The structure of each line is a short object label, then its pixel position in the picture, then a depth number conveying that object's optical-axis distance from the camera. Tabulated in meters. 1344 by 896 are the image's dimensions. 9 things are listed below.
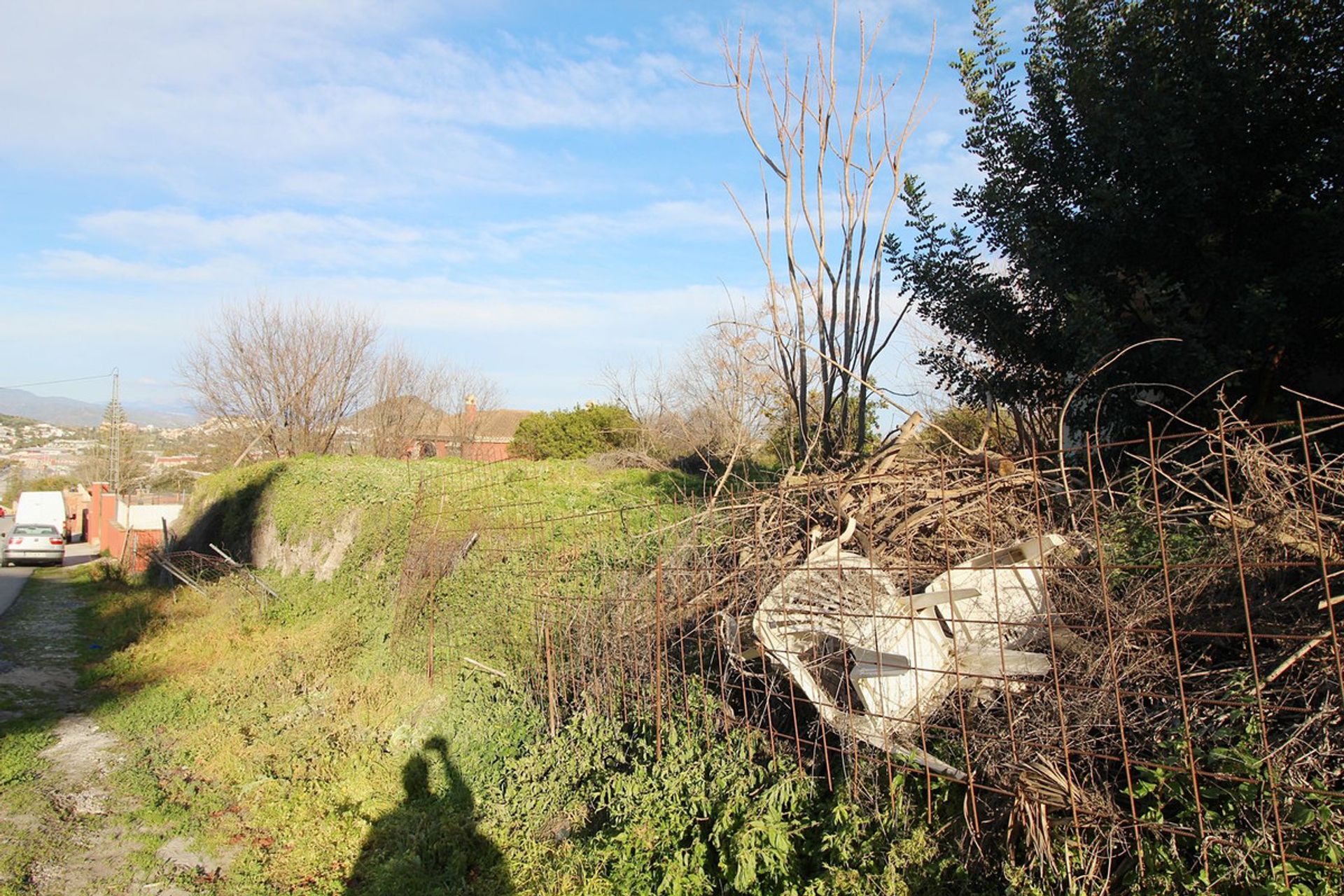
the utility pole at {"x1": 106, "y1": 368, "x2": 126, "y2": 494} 43.84
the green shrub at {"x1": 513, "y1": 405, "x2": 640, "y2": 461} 23.48
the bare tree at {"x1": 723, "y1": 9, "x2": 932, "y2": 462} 6.12
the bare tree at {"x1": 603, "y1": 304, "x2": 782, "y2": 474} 17.41
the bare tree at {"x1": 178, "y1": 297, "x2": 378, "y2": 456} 25.95
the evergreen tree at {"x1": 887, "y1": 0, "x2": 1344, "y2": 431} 5.49
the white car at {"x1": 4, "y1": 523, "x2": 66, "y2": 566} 30.34
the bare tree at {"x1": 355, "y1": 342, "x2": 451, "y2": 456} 27.69
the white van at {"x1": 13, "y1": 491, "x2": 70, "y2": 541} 31.94
